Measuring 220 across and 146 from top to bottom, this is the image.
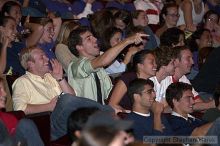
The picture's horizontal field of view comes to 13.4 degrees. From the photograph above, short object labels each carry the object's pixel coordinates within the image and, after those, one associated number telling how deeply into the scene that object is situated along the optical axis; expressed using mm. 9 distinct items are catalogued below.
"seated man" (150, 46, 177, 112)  7763
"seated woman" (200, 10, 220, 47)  11874
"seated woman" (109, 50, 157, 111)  7075
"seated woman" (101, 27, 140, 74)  8876
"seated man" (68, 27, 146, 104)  7289
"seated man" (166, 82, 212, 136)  6956
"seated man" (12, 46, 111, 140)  6937
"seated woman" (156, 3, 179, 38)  11466
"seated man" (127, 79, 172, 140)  6442
